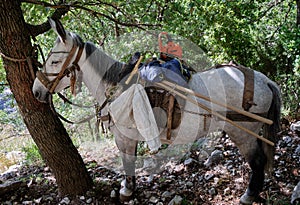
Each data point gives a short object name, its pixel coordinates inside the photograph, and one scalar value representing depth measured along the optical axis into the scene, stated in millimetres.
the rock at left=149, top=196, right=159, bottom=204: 3558
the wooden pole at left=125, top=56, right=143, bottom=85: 2879
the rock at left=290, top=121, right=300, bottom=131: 4625
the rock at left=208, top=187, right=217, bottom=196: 3596
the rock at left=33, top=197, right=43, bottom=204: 3674
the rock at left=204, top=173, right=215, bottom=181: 3969
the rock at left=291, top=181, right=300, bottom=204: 3023
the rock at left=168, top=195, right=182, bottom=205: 3375
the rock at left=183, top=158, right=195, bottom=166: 4462
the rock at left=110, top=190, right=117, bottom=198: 3684
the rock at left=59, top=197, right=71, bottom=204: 3651
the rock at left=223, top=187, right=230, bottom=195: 3584
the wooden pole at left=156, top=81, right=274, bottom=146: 2777
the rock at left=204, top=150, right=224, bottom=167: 4404
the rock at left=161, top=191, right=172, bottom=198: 3644
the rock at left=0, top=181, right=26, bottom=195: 3820
